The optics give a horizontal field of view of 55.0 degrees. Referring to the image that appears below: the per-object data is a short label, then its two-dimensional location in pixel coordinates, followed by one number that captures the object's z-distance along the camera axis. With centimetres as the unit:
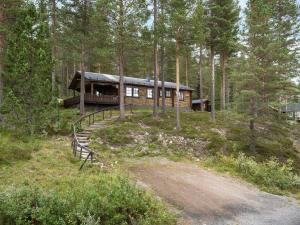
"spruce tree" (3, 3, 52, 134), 1619
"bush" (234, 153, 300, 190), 1405
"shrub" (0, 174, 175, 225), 745
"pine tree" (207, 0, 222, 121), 2772
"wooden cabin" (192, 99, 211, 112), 4641
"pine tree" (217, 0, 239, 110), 2816
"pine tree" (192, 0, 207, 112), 2220
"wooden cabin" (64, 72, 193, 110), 3125
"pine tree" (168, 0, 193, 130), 2247
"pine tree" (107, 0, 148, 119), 2259
